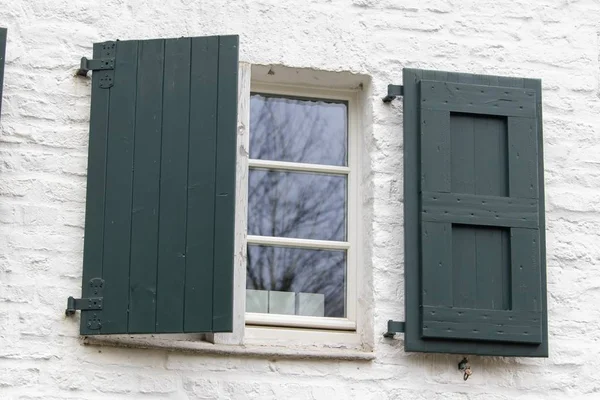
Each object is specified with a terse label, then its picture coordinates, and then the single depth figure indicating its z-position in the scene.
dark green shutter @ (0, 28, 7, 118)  7.56
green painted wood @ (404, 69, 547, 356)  7.62
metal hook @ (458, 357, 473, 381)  7.63
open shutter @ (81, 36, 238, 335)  7.34
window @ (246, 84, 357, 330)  7.97
